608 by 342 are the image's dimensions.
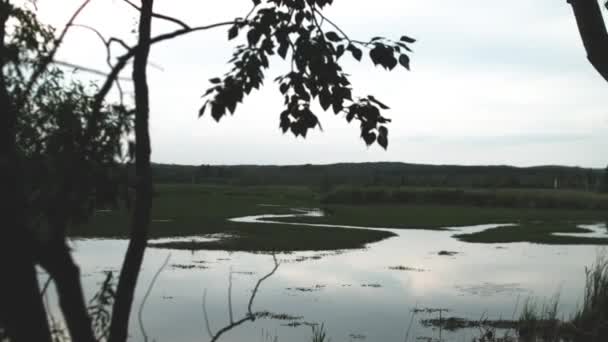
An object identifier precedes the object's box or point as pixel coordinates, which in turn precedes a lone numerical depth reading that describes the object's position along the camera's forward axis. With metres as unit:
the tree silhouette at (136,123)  2.16
